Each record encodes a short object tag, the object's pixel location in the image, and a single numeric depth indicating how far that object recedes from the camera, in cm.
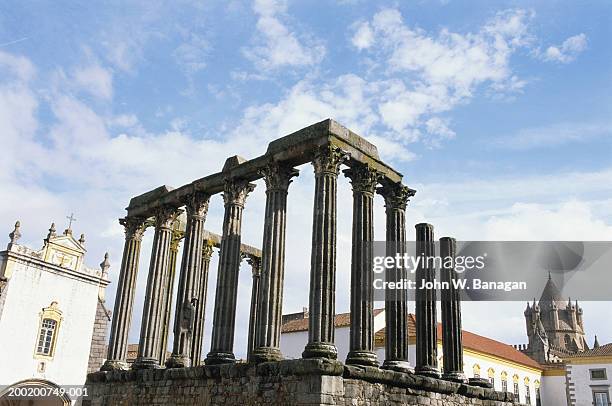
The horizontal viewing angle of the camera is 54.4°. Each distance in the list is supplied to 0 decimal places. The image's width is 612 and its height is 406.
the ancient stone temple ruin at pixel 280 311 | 1366
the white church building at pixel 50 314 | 2592
